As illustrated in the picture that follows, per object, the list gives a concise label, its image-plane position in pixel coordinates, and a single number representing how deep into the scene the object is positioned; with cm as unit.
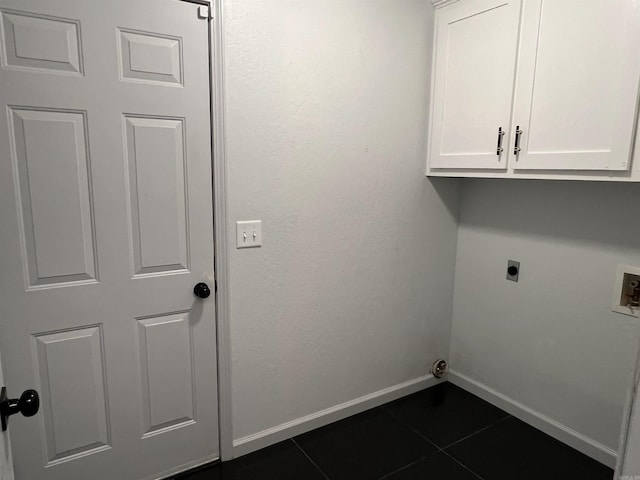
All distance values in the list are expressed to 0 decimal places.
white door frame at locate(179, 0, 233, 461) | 157
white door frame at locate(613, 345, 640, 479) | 57
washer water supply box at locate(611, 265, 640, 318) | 174
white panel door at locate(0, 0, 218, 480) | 134
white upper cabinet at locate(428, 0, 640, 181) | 148
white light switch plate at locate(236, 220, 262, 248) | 175
